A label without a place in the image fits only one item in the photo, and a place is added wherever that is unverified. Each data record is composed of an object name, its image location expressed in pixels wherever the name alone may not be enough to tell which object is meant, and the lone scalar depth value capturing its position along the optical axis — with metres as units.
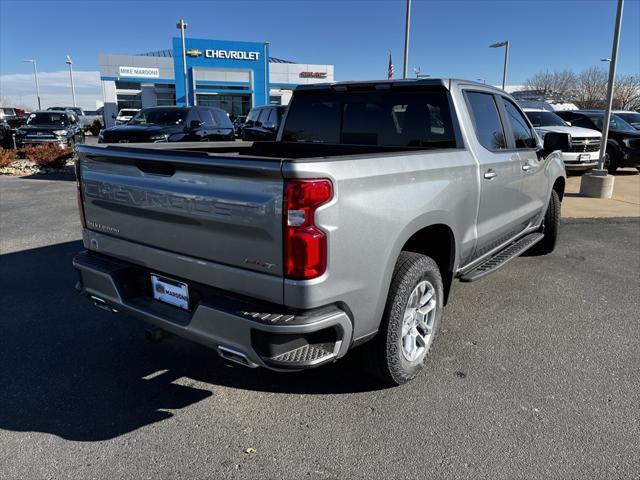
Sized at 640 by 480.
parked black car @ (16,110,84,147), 18.22
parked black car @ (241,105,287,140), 16.30
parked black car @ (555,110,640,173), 13.98
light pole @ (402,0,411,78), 21.53
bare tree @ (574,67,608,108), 55.10
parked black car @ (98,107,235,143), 11.56
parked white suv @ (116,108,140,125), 31.21
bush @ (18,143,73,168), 14.29
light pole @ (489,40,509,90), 31.39
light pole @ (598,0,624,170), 9.78
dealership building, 43.88
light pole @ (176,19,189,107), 33.47
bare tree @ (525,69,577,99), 62.51
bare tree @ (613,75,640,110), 49.16
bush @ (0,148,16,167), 14.07
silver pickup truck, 2.40
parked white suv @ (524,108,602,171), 12.49
